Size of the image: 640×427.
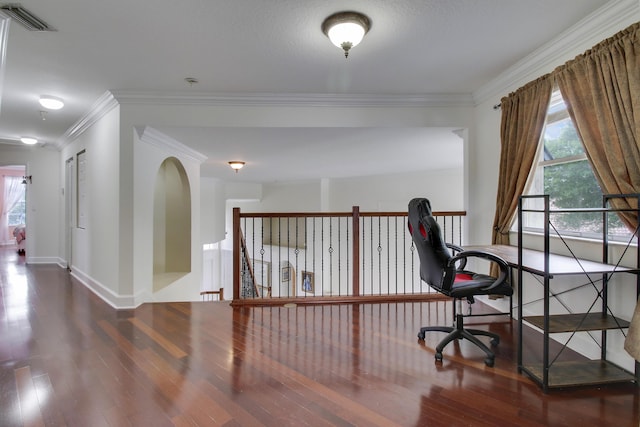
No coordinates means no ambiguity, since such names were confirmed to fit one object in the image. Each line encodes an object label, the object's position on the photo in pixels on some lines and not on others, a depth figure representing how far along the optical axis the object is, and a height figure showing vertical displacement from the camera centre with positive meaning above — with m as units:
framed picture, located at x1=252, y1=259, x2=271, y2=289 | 10.49 -2.15
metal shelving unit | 1.84 -0.71
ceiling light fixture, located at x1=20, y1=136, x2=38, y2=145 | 5.50 +1.30
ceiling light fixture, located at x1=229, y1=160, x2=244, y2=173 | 5.76 +0.92
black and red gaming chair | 2.19 -0.45
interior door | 5.41 +0.12
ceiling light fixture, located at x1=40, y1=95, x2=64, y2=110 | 3.58 +1.30
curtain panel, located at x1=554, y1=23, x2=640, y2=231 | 1.88 +0.69
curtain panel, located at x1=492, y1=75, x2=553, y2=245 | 2.62 +0.65
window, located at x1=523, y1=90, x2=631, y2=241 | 2.35 +0.29
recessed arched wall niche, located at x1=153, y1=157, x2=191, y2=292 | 5.27 -0.22
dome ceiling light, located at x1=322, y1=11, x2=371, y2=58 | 2.10 +1.30
